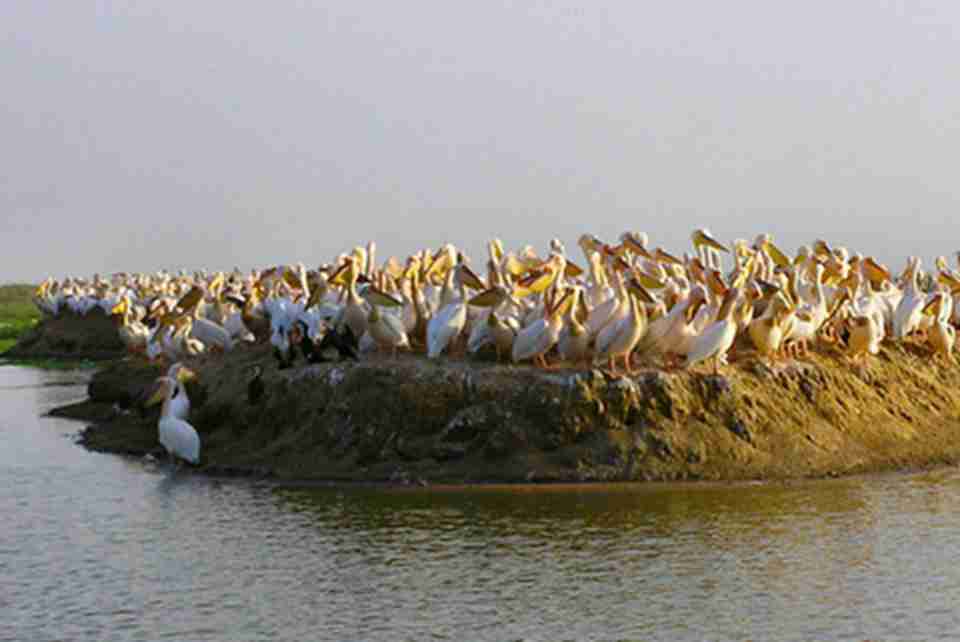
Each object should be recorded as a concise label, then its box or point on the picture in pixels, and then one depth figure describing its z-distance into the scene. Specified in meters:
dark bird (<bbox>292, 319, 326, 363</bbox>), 18.73
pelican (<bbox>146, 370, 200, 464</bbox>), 18.84
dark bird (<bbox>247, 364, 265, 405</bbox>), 19.05
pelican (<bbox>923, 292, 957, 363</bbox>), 20.80
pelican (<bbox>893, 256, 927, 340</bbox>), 20.61
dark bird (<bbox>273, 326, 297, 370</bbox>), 19.33
